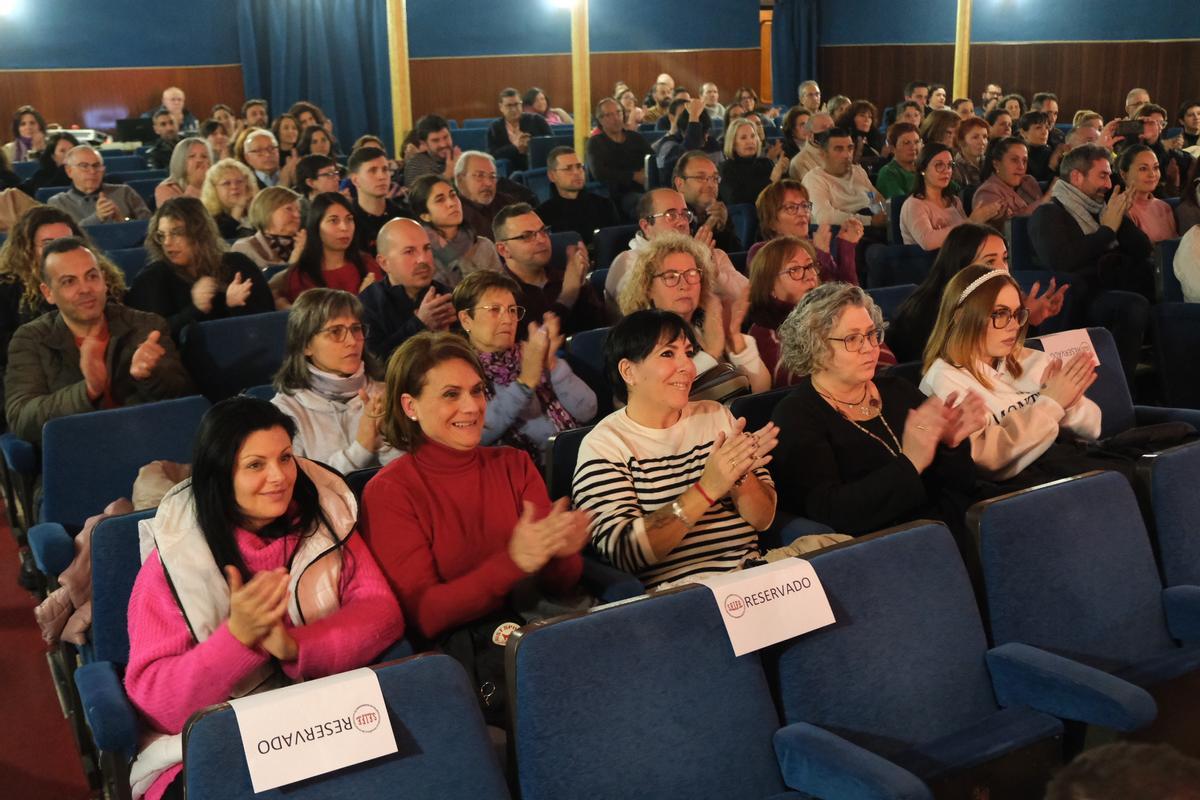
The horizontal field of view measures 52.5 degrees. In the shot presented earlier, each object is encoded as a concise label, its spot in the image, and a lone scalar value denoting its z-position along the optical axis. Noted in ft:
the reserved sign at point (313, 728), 4.74
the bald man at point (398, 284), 12.39
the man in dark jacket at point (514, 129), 30.50
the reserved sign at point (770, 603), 5.89
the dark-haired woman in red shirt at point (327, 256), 14.44
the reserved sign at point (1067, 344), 10.83
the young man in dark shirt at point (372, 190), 17.30
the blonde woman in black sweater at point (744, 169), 22.53
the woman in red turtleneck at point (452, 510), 7.00
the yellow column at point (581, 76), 31.63
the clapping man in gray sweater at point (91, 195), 19.35
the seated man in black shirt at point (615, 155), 24.90
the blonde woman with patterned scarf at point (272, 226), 15.38
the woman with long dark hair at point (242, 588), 6.00
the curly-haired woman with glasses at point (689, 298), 11.29
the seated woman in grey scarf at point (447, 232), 15.43
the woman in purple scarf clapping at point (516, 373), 10.08
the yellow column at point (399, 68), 28.91
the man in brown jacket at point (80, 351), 10.75
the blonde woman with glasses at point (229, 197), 17.24
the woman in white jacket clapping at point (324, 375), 9.50
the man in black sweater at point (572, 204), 19.38
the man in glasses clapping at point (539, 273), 13.51
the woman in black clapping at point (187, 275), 12.67
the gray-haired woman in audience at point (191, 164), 19.99
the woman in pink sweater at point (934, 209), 18.26
